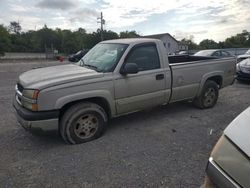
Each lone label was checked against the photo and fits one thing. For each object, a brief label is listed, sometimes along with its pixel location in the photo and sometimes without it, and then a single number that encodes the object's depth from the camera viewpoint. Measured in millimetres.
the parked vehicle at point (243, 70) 7433
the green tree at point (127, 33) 57050
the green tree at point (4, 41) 33246
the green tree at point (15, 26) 73968
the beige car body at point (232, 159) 1089
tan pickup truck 2988
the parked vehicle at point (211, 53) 11064
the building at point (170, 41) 49510
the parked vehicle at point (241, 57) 10191
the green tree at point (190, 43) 57907
